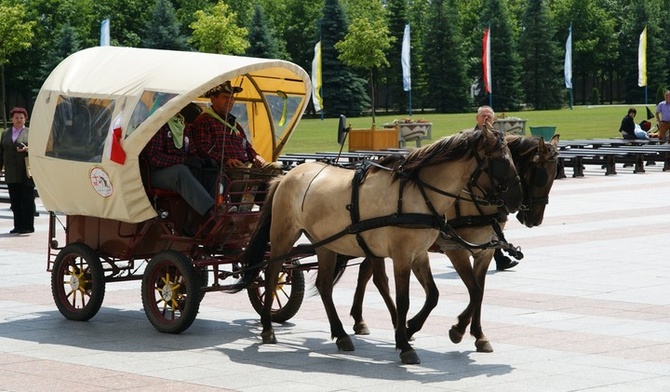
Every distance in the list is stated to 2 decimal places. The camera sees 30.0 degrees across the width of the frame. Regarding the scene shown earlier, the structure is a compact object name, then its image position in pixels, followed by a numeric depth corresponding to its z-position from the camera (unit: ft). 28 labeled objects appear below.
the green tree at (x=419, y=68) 307.37
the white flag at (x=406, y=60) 208.70
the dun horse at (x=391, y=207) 29.78
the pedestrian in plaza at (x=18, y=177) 62.03
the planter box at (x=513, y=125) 125.70
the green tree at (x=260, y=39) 278.87
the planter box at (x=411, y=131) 126.72
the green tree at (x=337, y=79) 274.77
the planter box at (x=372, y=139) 119.55
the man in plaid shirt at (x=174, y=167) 33.96
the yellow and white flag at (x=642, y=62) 192.54
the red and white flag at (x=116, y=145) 33.91
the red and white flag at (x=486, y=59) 198.49
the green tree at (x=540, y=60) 312.09
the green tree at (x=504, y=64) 302.86
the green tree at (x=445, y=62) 301.22
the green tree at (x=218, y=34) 256.93
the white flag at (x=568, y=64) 236.63
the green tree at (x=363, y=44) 254.27
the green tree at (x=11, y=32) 211.20
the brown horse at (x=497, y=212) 31.81
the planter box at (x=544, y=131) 123.95
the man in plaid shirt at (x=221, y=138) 35.55
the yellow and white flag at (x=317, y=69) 189.88
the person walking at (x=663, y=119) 115.25
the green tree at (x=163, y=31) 263.49
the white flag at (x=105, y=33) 124.57
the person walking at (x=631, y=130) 118.11
